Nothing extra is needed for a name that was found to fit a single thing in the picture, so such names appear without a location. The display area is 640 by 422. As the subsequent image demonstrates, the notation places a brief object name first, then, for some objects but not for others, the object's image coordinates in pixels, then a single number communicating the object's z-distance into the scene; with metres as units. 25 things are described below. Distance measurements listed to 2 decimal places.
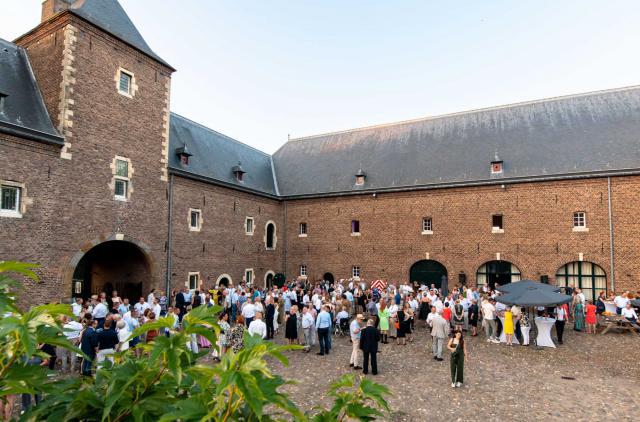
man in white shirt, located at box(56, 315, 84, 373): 9.49
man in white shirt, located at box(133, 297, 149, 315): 12.14
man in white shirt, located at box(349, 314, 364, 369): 10.53
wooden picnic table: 14.24
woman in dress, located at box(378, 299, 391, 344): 12.80
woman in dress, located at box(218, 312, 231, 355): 10.46
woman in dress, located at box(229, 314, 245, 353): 10.10
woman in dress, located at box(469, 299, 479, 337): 13.93
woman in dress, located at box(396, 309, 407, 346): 12.83
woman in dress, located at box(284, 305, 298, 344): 12.32
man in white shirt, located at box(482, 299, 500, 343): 13.12
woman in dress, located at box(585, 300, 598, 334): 14.22
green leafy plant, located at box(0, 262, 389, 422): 1.21
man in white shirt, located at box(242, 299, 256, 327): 12.74
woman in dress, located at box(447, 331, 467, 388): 8.96
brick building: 14.42
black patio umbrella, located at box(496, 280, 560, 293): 13.05
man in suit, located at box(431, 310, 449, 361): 10.82
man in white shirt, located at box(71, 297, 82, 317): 10.07
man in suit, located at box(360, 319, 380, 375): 9.88
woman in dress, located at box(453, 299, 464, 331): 14.51
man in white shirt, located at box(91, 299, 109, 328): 11.46
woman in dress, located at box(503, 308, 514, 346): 12.62
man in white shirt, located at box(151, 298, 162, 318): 12.11
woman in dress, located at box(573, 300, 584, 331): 14.70
